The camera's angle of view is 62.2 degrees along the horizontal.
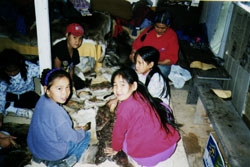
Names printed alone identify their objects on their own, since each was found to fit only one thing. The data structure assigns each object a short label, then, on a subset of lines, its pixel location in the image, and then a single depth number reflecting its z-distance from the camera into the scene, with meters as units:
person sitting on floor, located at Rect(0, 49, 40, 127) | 2.83
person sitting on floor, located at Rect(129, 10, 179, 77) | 3.76
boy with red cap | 3.25
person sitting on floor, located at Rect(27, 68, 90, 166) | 2.00
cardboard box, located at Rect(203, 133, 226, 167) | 2.11
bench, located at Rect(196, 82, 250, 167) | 2.15
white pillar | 2.42
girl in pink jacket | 2.05
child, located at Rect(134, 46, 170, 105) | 2.69
